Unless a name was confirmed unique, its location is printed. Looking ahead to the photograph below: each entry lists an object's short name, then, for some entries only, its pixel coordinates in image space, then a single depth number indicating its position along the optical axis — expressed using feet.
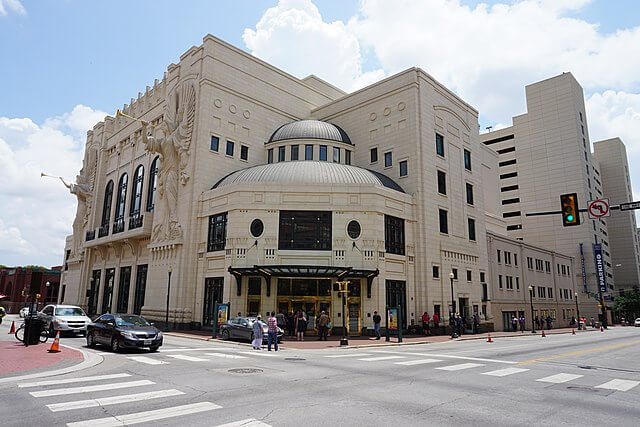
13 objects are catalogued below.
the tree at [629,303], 274.36
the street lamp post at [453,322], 103.30
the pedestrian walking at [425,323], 107.34
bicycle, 65.76
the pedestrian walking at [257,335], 68.39
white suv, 78.69
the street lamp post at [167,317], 108.49
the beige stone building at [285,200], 104.42
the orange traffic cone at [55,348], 52.29
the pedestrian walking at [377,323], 92.07
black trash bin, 59.72
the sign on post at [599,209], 52.29
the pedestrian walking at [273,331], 67.15
